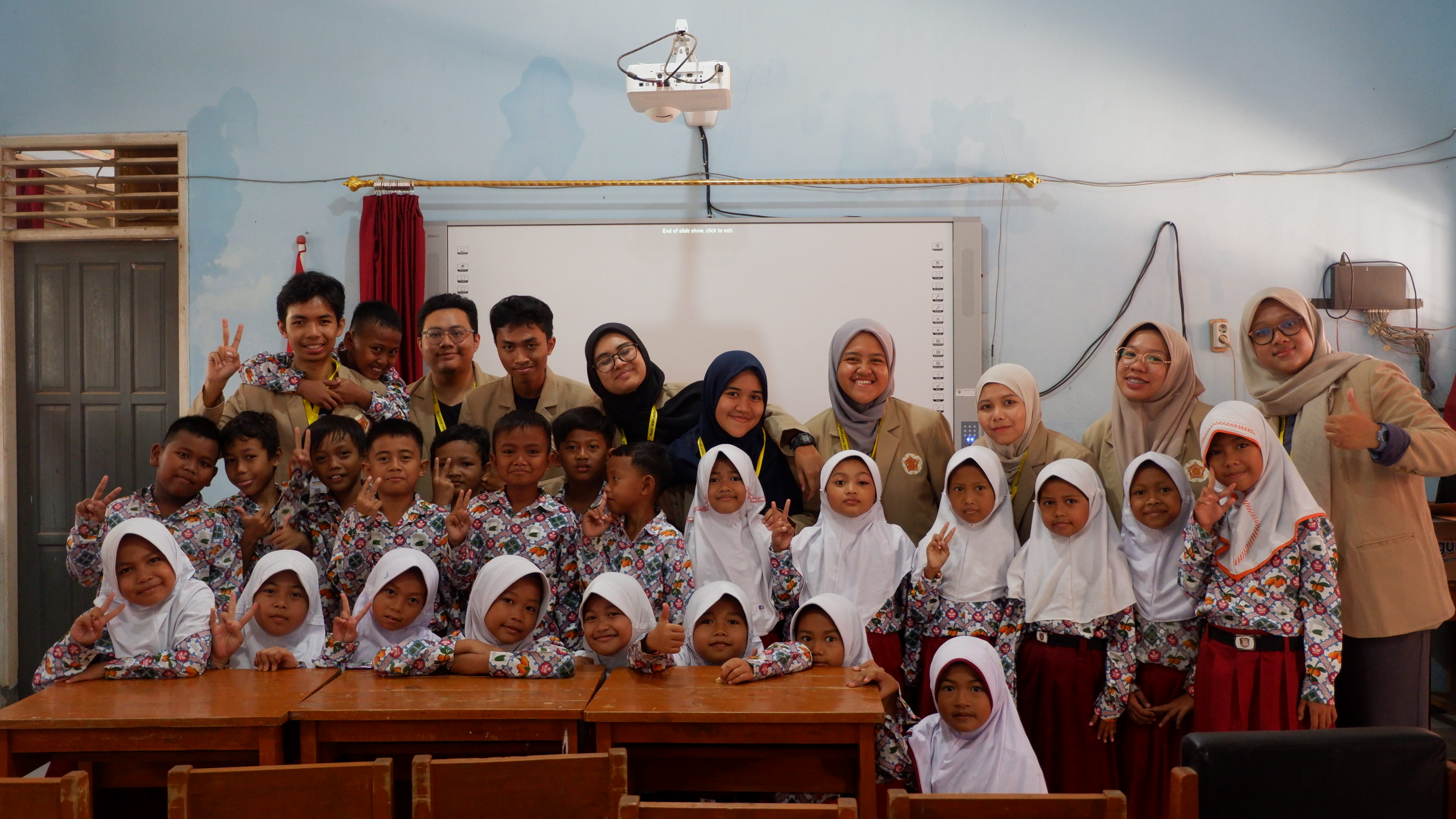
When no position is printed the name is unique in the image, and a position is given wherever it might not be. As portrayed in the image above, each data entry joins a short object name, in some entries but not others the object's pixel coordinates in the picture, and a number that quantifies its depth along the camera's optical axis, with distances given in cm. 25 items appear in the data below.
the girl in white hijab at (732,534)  267
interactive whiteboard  435
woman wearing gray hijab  293
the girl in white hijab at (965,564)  257
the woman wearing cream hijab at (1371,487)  242
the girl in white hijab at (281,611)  248
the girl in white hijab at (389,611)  241
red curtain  430
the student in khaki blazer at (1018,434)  281
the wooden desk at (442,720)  199
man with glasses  321
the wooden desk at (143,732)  194
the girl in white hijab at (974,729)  221
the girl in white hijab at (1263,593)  230
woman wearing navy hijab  287
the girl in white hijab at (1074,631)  248
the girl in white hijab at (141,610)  231
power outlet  437
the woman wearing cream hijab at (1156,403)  271
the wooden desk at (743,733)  197
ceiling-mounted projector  371
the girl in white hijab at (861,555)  263
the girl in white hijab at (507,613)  234
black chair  157
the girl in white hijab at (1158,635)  249
